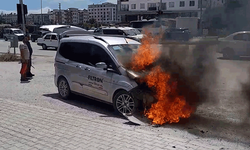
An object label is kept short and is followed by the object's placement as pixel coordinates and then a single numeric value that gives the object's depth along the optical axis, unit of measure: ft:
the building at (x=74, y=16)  372.03
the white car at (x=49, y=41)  92.94
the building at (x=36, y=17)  440.66
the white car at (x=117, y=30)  78.71
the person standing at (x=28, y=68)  39.52
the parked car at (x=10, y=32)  147.17
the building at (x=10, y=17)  484.91
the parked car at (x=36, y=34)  134.17
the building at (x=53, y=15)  382.22
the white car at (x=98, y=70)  21.48
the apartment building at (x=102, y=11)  447.59
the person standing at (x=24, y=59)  37.43
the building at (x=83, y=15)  518.37
